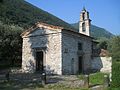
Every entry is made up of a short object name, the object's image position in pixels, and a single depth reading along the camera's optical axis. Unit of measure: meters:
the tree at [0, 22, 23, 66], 18.13
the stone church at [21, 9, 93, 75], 14.07
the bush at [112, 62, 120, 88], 7.33
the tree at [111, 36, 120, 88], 7.33
